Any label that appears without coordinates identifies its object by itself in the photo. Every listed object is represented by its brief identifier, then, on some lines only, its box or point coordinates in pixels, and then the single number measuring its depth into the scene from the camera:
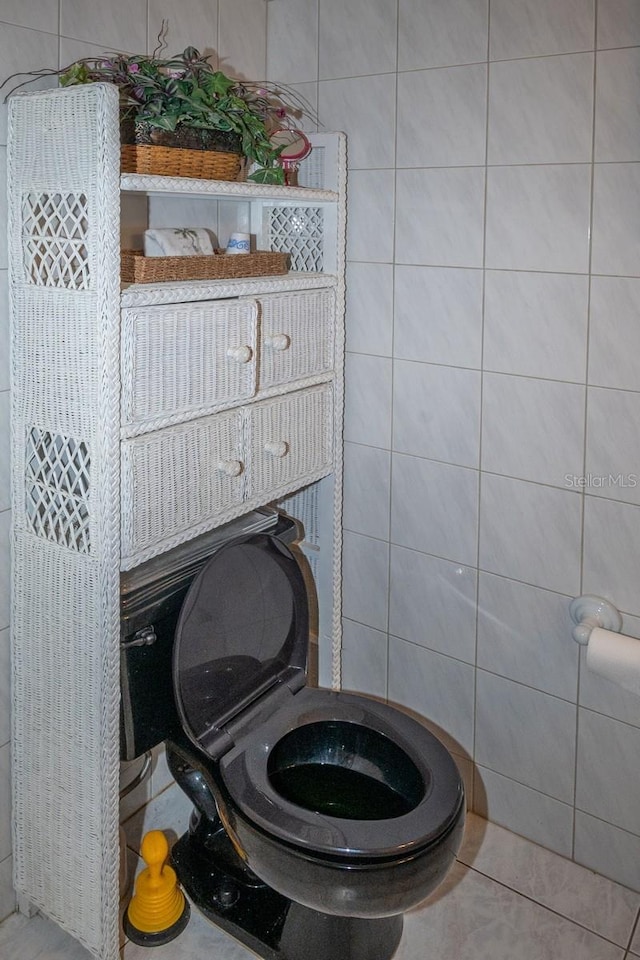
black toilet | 1.39
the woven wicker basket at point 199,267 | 1.43
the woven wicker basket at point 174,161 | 1.43
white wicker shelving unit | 1.35
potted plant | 1.42
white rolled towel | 1.56
